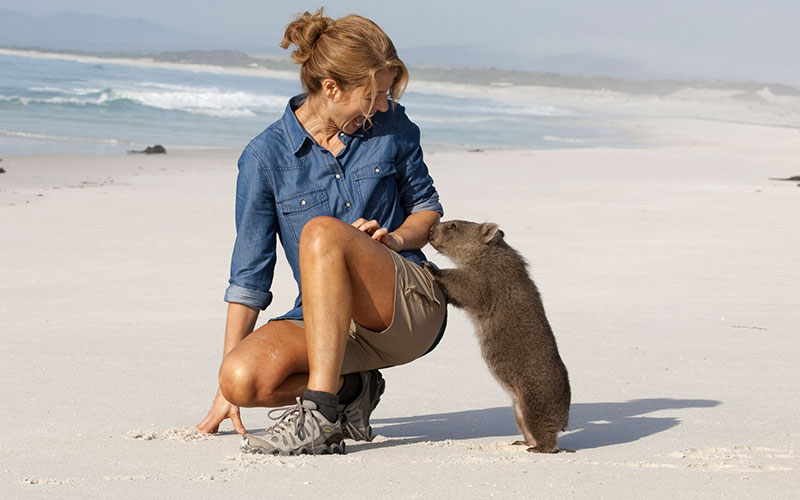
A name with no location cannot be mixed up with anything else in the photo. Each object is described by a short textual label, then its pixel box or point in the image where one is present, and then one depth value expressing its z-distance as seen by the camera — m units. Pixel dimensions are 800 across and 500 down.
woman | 3.67
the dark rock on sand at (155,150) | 18.38
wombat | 4.00
